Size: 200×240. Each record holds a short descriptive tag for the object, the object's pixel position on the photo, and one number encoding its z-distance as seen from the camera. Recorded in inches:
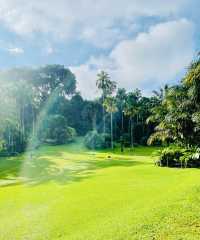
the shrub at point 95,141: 2583.7
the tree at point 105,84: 2785.4
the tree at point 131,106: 2598.4
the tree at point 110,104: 2615.7
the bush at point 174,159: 1152.8
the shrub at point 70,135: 2929.4
